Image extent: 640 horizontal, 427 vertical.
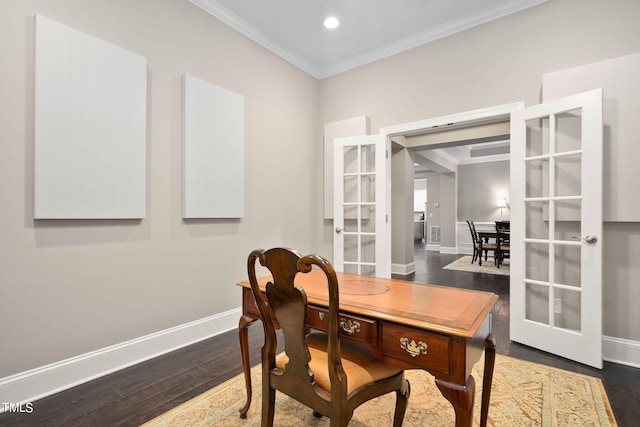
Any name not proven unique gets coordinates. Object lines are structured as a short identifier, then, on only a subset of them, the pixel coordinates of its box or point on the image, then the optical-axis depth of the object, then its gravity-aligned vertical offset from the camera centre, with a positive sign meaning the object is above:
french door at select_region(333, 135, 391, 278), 3.55 +0.08
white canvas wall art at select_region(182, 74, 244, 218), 2.66 +0.57
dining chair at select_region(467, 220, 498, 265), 6.52 -0.72
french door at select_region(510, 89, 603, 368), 2.28 -0.11
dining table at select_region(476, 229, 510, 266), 6.15 -0.48
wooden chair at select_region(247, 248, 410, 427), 1.08 -0.63
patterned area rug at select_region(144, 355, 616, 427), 1.63 -1.13
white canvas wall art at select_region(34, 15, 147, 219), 1.90 +0.58
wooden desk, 1.02 -0.43
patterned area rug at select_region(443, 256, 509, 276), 5.98 -1.15
